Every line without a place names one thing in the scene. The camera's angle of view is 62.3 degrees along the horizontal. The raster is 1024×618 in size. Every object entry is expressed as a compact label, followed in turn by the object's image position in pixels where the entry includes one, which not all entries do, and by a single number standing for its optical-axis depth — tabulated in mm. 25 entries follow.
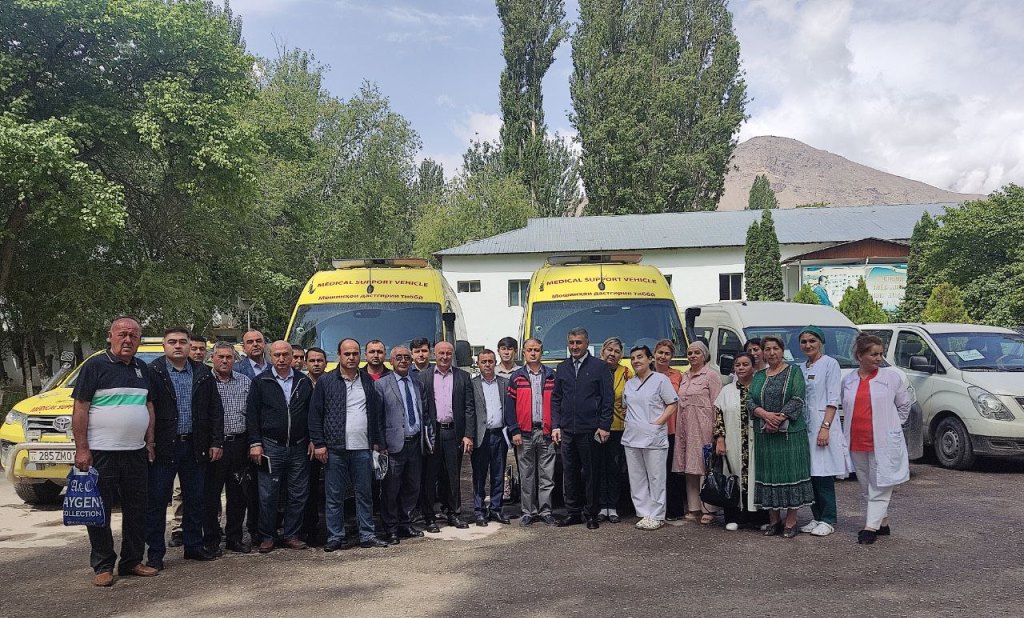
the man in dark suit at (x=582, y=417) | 7777
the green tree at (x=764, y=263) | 35938
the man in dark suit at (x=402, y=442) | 7480
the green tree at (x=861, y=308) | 26031
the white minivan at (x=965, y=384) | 10289
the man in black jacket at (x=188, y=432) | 6723
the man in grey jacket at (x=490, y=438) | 7977
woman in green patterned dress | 7074
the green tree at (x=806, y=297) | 28953
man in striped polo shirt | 6137
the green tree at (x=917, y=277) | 28609
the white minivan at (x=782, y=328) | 10281
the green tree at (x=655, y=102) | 41250
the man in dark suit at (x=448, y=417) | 7852
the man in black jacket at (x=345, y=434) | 7188
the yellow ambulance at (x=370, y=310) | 9906
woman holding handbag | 7344
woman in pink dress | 7719
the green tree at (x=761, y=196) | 68938
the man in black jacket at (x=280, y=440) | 7094
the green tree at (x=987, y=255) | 23875
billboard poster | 33812
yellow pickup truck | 8984
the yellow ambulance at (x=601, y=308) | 9961
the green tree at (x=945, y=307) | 22188
